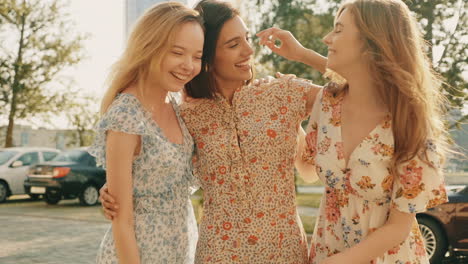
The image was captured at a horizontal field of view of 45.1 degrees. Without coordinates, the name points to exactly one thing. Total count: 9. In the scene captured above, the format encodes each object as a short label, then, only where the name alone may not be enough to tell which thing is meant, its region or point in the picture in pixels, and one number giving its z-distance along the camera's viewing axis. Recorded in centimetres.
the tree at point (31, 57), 2241
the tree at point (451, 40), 1077
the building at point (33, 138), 4117
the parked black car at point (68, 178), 1436
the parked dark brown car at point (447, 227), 782
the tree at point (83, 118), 2462
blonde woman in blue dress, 237
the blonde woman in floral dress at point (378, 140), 218
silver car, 1532
